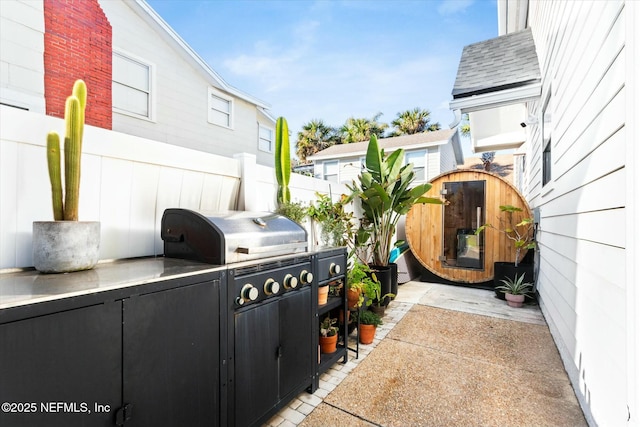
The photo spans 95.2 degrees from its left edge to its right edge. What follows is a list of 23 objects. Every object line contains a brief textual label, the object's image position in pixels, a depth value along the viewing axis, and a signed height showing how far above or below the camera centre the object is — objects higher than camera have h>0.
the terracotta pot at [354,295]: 3.07 -0.88
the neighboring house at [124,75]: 3.43 +2.53
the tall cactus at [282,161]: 2.84 +0.49
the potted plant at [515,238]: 4.80 -0.41
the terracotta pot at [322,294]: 2.50 -0.72
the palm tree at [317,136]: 21.70 +5.58
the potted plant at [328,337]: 2.63 -1.14
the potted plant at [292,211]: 2.88 -0.01
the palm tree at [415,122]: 19.41 +6.06
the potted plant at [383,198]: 4.30 +0.21
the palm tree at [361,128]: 20.06 +5.82
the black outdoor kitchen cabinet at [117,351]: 0.91 -0.55
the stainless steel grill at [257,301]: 1.63 -0.58
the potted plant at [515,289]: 4.41 -1.19
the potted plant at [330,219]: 3.53 -0.10
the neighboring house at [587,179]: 1.24 +0.26
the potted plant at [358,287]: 3.07 -0.83
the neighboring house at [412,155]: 11.05 +2.38
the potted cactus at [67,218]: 1.30 -0.06
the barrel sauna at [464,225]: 5.38 -0.24
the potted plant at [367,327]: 3.16 -1.25
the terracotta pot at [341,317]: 2.87 -1.06
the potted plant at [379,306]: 4.00 -1.31
